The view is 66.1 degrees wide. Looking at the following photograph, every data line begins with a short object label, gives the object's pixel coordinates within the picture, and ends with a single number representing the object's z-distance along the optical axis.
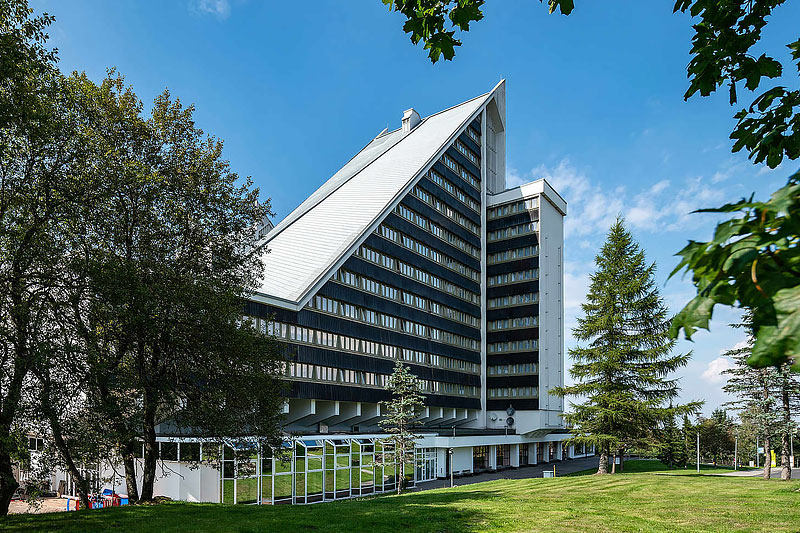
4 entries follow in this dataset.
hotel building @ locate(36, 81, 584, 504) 41.19
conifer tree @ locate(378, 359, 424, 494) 39.19
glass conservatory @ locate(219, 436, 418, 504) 32.34
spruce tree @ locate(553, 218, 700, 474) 45.41
